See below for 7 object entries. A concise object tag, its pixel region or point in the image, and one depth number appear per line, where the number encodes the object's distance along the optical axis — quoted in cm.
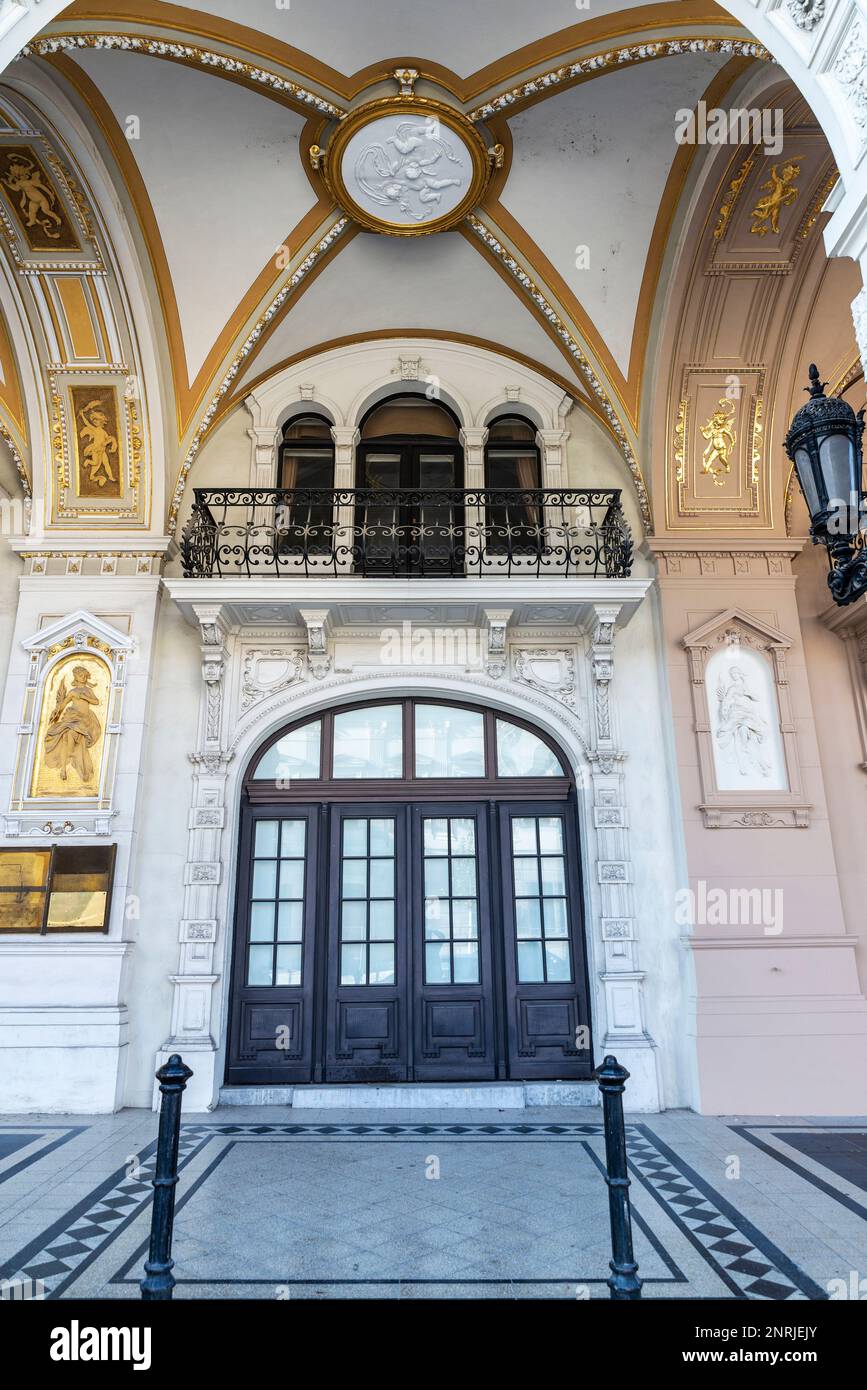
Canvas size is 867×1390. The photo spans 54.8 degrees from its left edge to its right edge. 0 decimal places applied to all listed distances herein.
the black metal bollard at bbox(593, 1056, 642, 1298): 320
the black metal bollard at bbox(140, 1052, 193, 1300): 321
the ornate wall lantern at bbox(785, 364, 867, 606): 395
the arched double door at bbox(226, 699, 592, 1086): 748
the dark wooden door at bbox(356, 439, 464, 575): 806
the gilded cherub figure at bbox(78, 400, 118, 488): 818
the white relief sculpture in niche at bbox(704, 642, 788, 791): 772
